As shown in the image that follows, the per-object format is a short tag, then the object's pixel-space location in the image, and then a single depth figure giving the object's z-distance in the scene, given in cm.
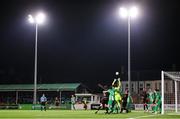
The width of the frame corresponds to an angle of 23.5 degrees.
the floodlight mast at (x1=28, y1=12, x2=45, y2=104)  5028
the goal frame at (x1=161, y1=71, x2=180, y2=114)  3066
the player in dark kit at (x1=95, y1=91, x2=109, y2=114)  3092
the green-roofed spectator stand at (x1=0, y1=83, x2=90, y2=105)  6237
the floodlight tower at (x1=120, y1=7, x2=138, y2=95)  4459
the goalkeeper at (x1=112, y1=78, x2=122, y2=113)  2970
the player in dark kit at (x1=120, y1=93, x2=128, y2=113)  3209
